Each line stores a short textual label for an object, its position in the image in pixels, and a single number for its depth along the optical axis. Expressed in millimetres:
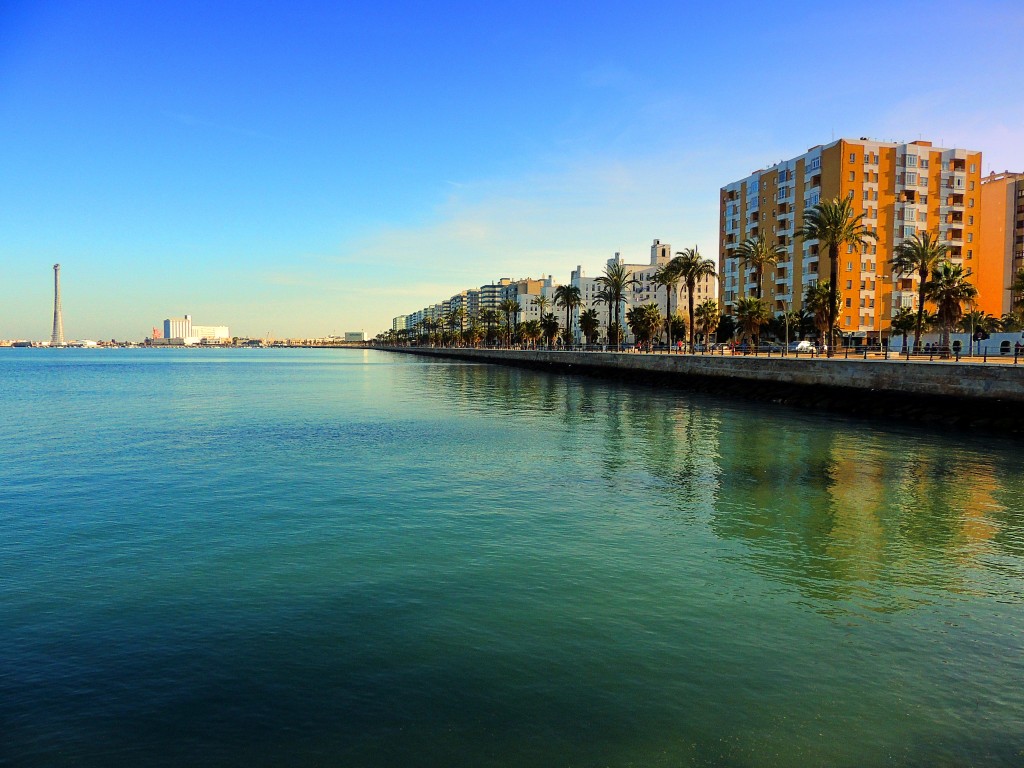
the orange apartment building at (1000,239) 110250
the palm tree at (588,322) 140750
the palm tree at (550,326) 157250
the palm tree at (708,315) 113550
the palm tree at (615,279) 104500
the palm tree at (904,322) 88425
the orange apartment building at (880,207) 99375
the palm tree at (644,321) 132375
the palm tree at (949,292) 68688
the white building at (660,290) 183375
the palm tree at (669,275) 92062
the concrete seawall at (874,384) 34125
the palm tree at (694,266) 86188
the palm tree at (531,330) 175000
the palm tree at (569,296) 131250
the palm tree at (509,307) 174675
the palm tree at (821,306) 83750
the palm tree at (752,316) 95750
